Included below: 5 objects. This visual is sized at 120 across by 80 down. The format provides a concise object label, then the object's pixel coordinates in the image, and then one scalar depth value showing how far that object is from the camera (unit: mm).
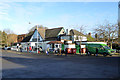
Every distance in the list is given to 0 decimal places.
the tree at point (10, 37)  87775
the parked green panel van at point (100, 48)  26738
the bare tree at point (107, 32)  35750
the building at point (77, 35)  35794
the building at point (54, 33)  48184
